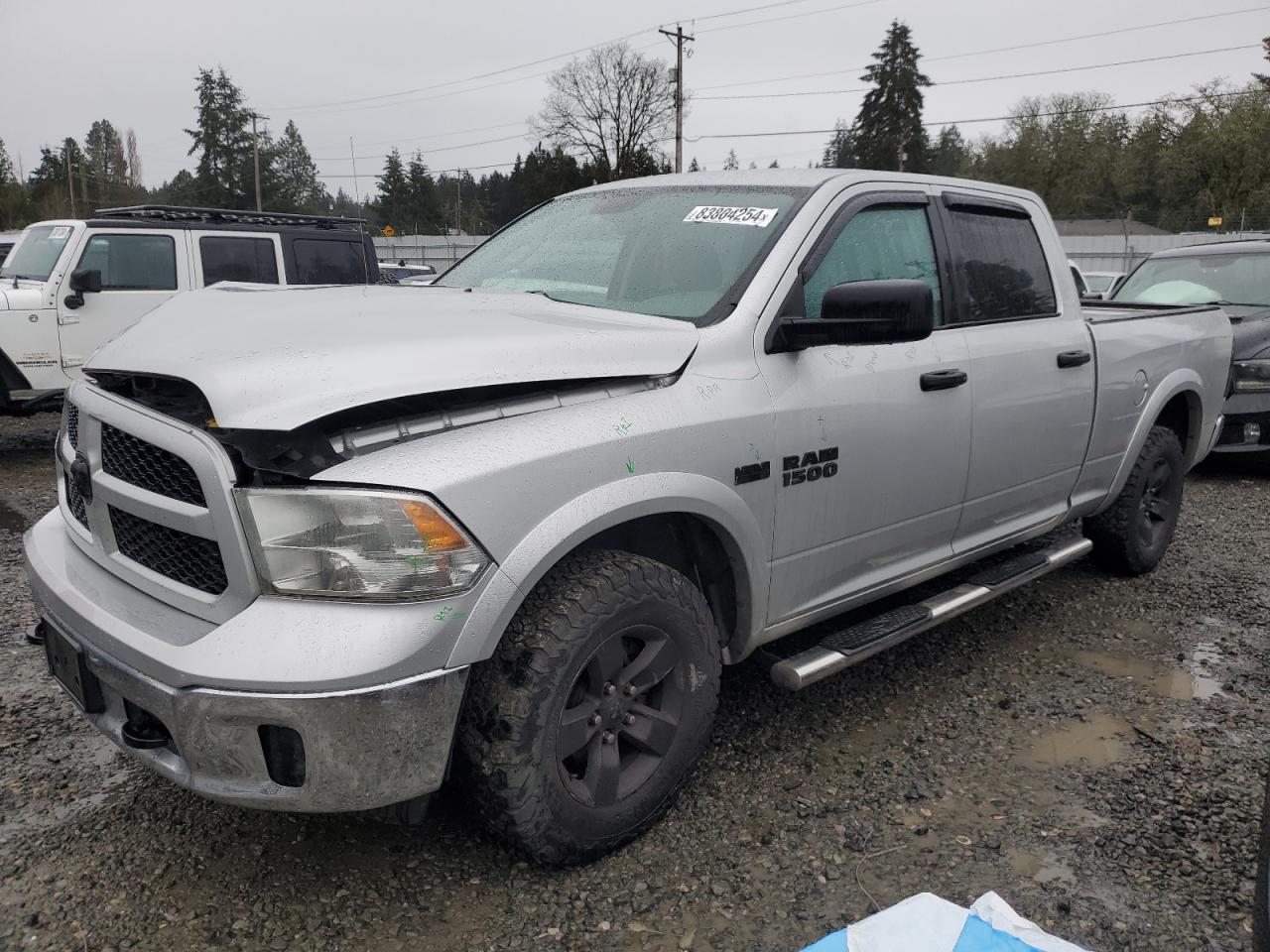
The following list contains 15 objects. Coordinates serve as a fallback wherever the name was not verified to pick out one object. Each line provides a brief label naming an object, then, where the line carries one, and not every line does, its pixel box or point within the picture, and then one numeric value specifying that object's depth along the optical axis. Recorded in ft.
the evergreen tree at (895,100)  219.61
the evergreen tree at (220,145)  216.33
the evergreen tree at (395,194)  259.39
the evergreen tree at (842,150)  230.07
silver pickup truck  6.66
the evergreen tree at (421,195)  257.34
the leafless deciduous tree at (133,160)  304.30
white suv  25.96
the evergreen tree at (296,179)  221.03
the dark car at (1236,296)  24.47
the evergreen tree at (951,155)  240.57
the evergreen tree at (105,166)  261.24
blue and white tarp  6.99
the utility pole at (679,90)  137.80
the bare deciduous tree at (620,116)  188.14
